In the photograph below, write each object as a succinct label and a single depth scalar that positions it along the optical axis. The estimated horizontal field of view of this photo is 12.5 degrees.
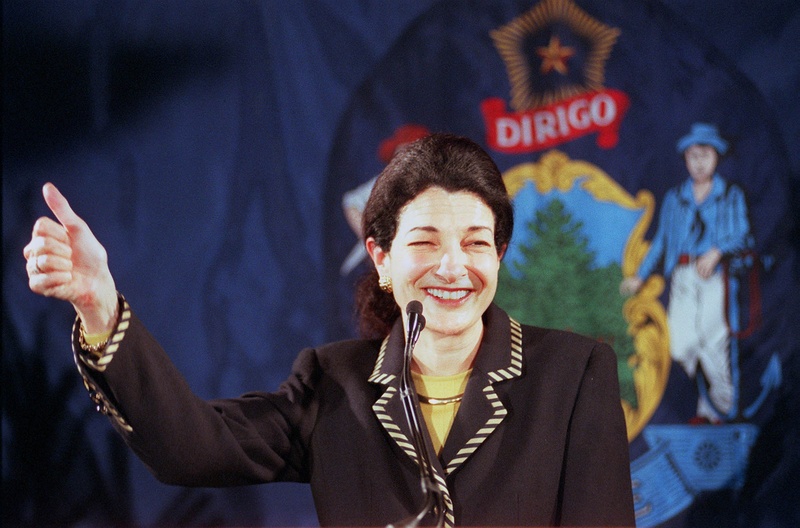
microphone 4.13
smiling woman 4.19
